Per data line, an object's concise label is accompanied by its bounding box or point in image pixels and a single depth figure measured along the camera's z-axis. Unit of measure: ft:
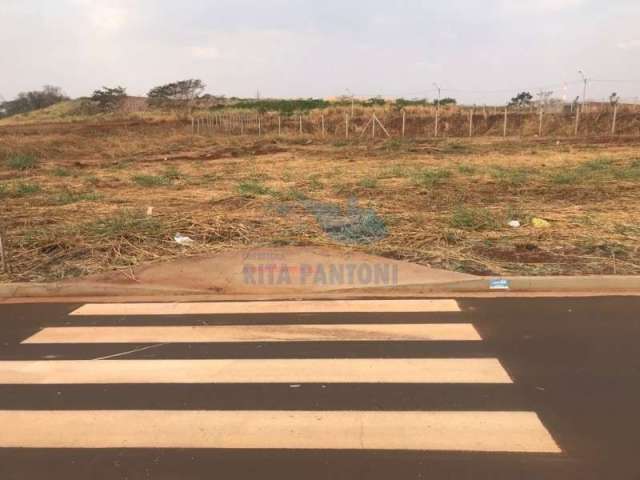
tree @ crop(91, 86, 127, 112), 192.24
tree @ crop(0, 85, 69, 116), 235.40
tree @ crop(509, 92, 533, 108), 136.46
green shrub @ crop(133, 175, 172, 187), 49.73
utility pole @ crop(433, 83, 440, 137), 123.83
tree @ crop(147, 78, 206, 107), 196.13
